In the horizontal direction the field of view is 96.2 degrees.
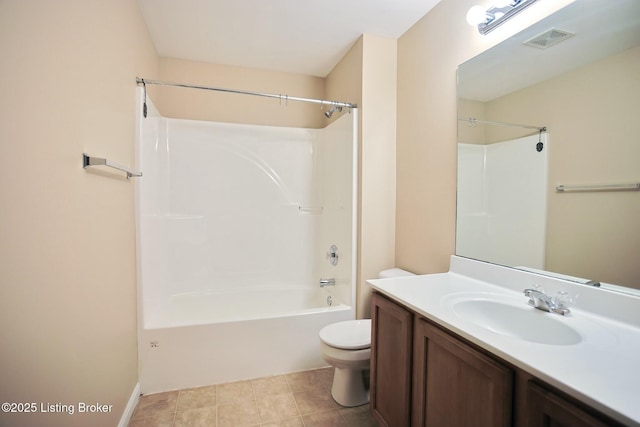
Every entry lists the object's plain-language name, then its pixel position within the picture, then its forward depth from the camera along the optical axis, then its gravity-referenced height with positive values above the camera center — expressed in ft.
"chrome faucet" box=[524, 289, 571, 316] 3.61 -1.27
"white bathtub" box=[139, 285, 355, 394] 6.29 -3.34
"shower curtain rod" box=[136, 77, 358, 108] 6.30 +2.66
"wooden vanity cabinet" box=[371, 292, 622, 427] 2.36 -1.93
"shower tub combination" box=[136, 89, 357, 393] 6.50 -1.29
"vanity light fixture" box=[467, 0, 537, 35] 4.40 +3.12
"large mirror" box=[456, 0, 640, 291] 3.37 +0.84
